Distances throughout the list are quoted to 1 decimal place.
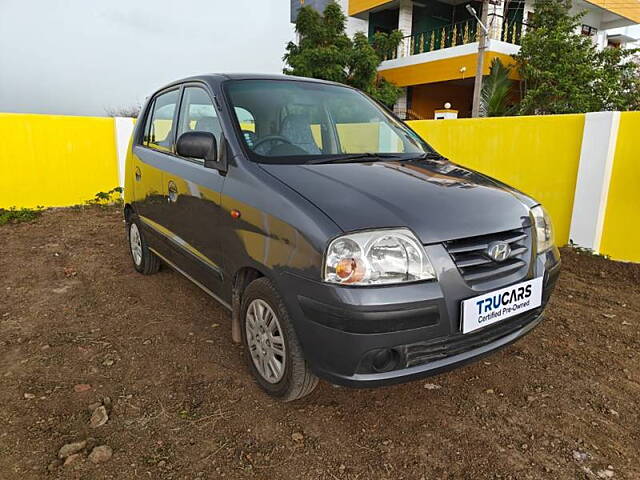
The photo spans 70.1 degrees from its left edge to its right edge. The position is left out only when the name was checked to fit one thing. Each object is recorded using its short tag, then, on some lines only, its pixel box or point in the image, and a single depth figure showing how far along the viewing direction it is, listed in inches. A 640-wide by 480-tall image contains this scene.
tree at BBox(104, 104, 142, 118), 821.3
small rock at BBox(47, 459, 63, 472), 72.5
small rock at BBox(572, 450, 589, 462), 75.8
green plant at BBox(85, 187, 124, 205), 298.2
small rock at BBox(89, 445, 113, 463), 74.5
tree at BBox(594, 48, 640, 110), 534.0
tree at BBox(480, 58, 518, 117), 537.8
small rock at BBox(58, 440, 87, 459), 75.5
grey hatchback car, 71.6
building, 644.1
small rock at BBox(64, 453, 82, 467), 73.5
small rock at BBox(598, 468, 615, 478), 72.1
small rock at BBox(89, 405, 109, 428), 83.7
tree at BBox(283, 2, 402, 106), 598.9
